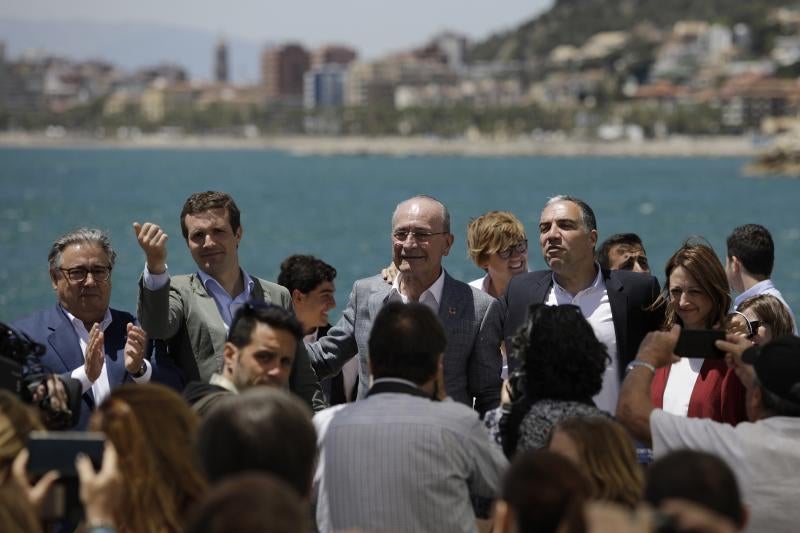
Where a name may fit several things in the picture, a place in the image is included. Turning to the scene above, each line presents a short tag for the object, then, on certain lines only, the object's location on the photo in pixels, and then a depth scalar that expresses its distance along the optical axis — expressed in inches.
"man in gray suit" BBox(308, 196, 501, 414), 404.4
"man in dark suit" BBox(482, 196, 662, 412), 421.3
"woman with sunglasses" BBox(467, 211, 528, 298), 508.7
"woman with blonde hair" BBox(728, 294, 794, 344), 454.7
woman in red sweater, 387.6
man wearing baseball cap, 297.0
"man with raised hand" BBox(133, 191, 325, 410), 397.9
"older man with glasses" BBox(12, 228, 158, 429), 396.7
